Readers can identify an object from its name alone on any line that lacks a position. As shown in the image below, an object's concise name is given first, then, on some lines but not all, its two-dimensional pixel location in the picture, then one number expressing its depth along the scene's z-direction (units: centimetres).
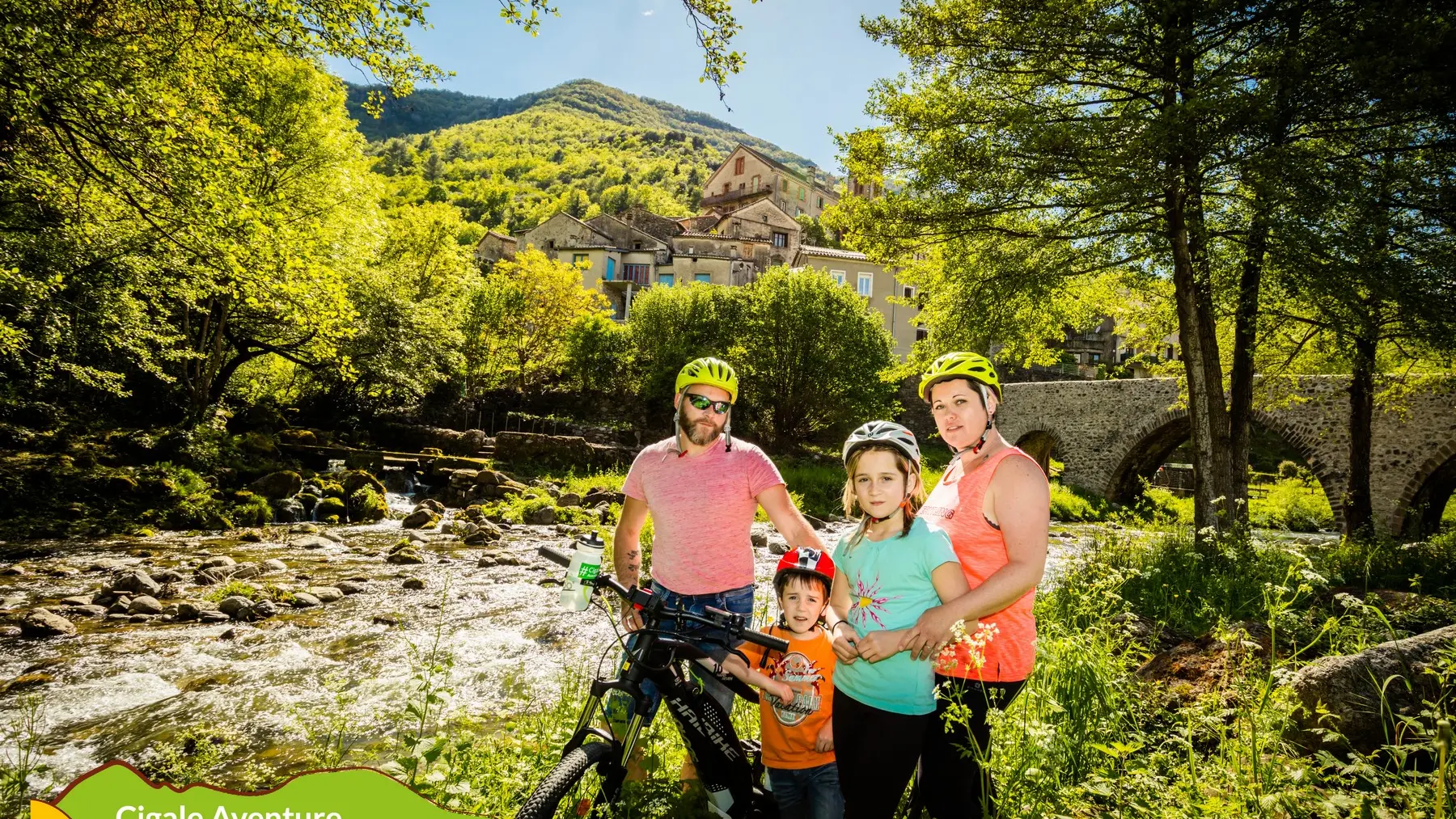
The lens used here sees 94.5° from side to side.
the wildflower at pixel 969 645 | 230
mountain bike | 241
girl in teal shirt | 240
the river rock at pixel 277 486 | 1580
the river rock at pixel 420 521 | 1570
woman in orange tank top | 236
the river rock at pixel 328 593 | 947
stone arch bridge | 1672
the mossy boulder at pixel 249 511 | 1427
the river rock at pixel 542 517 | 1705
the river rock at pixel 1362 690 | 298
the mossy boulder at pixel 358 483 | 1735
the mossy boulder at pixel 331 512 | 1584
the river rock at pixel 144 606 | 834
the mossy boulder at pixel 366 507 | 1630
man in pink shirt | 318
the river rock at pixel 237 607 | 845
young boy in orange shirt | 271
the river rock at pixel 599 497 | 1902
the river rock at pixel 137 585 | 902
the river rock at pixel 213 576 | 980
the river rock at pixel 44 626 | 750
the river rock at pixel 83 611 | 819
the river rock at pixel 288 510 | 1517
